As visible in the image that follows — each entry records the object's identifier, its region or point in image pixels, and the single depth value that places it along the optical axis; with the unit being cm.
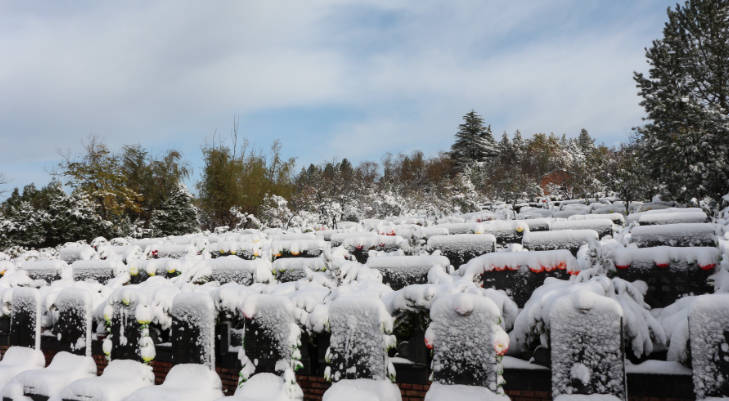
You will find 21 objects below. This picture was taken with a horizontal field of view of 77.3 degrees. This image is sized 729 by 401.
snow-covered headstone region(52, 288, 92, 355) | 570
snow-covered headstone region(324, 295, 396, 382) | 397
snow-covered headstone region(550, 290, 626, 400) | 323
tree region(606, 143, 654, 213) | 1710
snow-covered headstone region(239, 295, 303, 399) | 428
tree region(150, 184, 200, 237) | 2930
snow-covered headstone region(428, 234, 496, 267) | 825
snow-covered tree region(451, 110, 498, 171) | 5234
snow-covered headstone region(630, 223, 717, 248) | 709
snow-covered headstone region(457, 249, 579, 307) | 580
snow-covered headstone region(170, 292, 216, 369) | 466
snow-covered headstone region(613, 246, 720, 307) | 521
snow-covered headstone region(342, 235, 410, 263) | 985
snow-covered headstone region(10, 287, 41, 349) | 618
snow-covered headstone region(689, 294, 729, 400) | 303
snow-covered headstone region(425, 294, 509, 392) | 354
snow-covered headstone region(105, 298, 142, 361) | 518
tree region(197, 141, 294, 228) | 3056
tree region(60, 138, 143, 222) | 2920
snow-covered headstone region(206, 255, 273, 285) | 756
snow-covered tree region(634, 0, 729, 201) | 1570
